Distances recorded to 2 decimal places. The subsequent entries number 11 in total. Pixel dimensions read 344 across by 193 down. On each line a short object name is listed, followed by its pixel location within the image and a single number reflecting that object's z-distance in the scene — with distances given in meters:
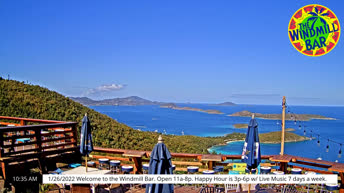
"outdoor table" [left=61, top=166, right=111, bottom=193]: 6.12
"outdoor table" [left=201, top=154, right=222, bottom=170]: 7.18
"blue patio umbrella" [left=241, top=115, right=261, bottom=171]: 5.30
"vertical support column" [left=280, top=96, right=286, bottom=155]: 9.79
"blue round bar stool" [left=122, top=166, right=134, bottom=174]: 7.30
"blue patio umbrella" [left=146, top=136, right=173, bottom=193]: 4.29
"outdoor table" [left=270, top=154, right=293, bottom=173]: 7.11
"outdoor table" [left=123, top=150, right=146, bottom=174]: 7.43
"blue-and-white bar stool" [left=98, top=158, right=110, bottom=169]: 7.93
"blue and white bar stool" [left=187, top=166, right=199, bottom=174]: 7.38
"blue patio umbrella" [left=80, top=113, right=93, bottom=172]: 6.54
